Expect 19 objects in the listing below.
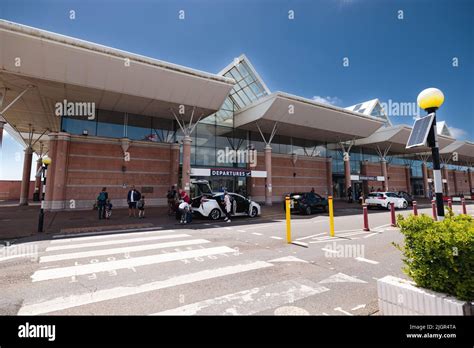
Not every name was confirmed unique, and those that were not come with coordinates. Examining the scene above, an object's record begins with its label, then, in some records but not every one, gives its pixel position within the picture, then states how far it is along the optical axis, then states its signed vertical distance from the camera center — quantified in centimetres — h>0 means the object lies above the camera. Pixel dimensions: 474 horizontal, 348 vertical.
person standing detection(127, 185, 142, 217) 1529 -17
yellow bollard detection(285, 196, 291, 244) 802 -103
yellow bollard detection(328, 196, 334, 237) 889 -91
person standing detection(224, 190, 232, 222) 1382 -57
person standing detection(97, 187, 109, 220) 1446 -34
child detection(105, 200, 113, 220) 1453 -89
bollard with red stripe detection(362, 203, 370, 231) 1032 -119
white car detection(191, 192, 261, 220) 1416 -63
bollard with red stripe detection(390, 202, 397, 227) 1150 -103
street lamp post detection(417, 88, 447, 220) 374 +143
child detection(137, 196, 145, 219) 1488 -66
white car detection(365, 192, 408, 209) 2153 -41
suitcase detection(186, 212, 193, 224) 1328 -122
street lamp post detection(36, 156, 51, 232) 1055 +109
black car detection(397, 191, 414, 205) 2687 -29
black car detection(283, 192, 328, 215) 1764 -56
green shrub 264 -70
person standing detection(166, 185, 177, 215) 1674 -40
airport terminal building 1541 +744
